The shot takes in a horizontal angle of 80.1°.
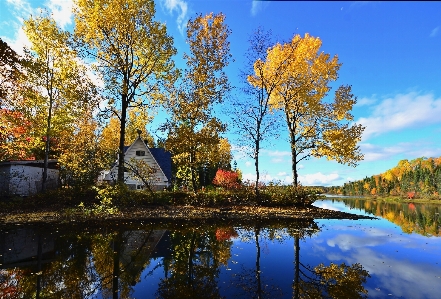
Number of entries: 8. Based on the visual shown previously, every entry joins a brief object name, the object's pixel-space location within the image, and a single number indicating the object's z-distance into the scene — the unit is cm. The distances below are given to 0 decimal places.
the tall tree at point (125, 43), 1694
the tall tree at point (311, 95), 2059
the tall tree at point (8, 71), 1925
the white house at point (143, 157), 2957
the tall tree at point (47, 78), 1998
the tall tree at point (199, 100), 1812
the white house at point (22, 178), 2062
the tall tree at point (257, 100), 1936
